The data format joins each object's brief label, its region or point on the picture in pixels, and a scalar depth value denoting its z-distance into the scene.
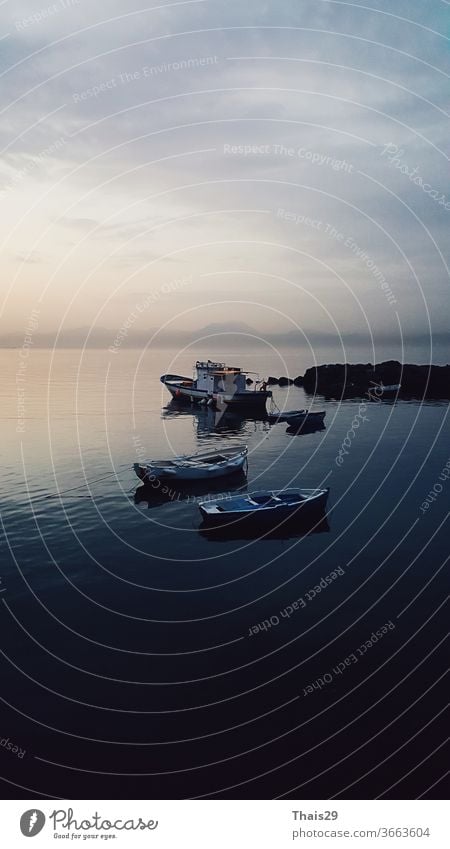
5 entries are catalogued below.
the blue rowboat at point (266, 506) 40.56
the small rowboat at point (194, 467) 52.41
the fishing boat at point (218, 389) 116.69
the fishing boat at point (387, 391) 147.75
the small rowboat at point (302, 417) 90.56
